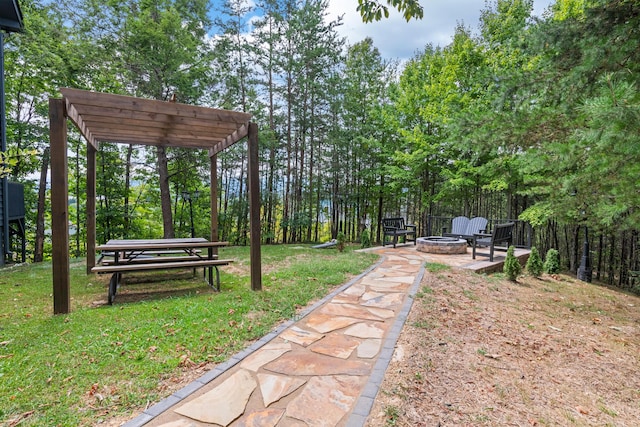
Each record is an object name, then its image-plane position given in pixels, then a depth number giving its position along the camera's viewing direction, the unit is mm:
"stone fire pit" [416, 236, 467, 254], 6867
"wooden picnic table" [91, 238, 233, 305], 3428
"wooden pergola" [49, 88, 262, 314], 2930
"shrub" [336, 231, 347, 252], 7930
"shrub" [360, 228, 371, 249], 8469
